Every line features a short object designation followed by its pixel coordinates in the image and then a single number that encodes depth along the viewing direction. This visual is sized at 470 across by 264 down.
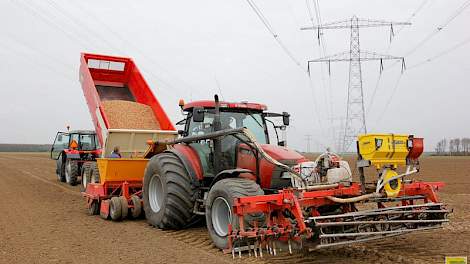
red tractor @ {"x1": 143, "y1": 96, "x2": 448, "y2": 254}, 5.78
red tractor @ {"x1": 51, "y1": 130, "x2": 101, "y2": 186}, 17.34
